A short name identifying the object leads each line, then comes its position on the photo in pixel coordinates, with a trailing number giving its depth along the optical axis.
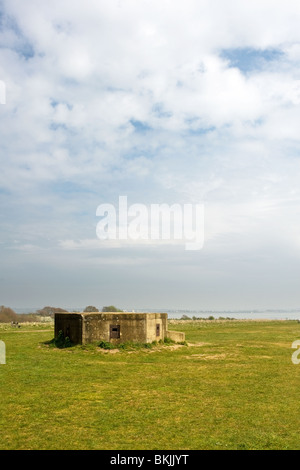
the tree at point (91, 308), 100.30
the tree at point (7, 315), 95.03
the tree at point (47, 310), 137.70
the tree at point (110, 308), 83.56
